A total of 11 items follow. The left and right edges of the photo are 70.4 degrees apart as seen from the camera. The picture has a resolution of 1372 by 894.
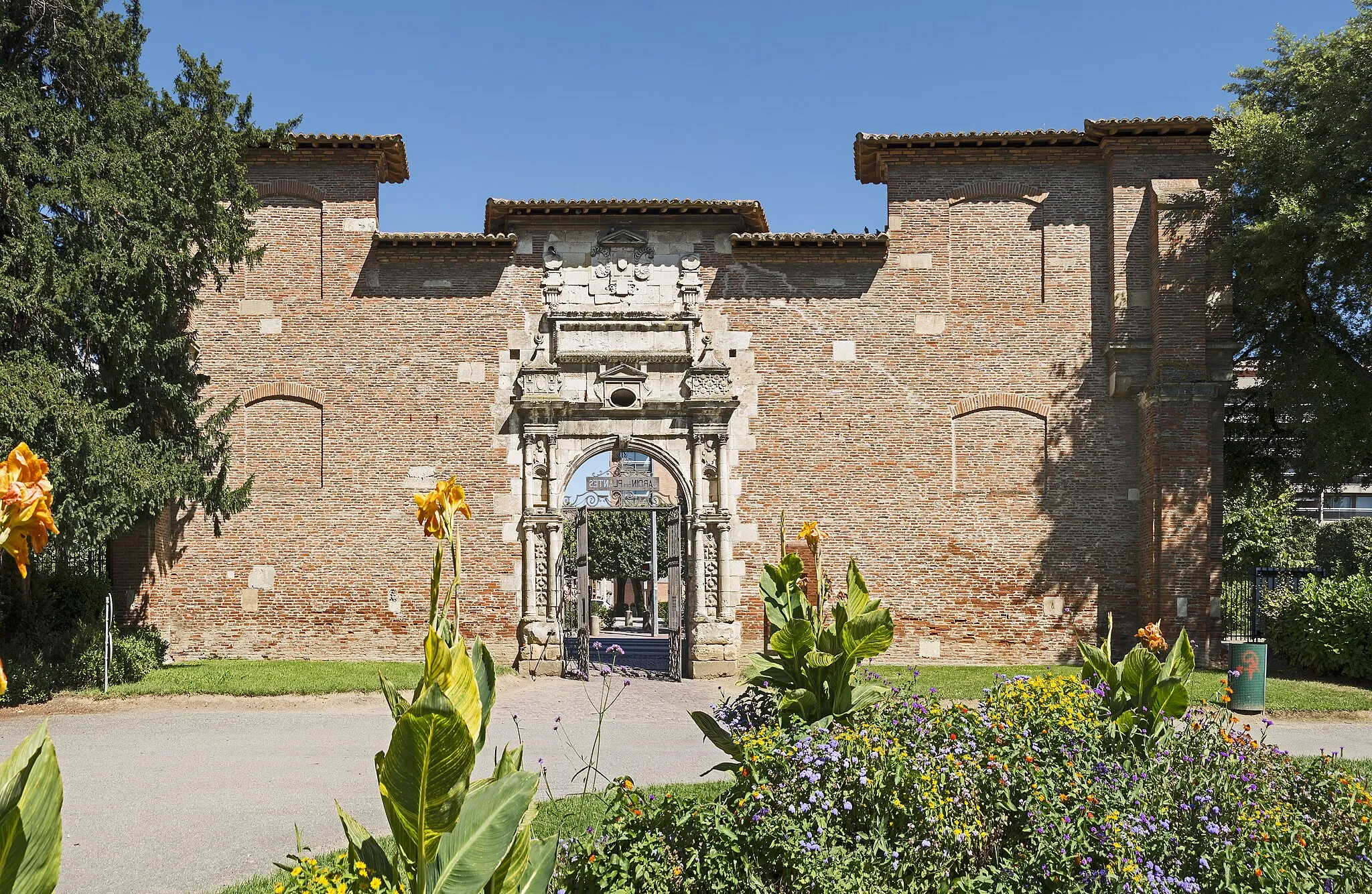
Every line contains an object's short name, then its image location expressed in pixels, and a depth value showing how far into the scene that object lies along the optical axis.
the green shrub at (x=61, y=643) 12.05
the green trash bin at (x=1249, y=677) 11.20
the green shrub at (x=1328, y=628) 13.59
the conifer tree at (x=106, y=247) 11.27
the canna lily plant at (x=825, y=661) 6.03
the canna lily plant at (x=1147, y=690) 6.10
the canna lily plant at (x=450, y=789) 2.79
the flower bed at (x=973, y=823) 4.34
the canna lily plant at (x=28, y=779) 2.18
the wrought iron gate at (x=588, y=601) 14.80
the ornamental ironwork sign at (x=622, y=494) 15.73
